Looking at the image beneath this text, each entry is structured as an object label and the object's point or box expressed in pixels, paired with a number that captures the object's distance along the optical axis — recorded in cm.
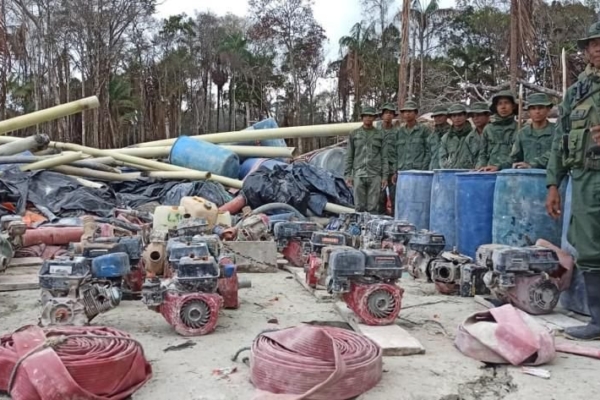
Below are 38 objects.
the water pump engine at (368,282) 364
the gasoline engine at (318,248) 477
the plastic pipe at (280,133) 1154
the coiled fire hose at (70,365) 247
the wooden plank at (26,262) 586
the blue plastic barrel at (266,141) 1201
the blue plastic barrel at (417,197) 630
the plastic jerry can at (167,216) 642
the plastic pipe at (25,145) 967
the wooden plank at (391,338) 321
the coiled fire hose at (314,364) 257
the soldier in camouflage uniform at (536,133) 482
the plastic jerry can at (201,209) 644
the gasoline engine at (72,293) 340
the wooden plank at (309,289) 461
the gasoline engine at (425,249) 505
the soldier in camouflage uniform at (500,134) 548
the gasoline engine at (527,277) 384
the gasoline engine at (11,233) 540
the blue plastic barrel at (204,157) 1036
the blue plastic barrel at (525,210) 438
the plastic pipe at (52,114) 945
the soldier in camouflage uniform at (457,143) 642
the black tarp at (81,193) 805
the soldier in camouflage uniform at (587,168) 351
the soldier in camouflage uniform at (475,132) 619
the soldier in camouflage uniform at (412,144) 754
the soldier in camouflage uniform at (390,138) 770
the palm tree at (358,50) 2864
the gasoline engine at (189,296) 349
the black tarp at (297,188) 856
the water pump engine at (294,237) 604
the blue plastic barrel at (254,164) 1025
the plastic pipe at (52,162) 906
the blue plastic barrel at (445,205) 565
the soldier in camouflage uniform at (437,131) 719
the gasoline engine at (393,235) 541
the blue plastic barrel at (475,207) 505
